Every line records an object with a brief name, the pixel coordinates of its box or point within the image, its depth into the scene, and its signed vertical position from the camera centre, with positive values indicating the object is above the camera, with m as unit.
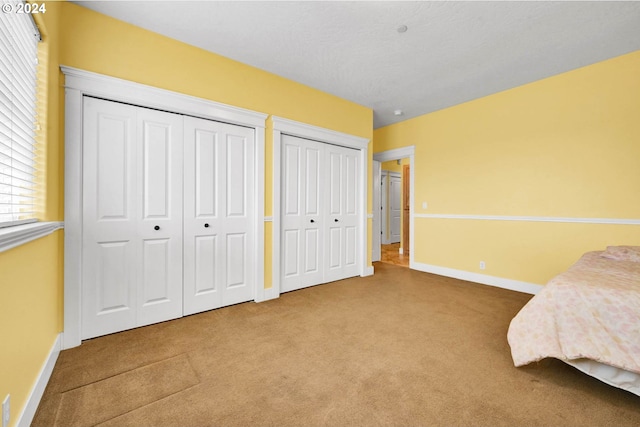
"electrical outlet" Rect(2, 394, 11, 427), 1.02 -0.78
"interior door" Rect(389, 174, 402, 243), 7.48 +0.23
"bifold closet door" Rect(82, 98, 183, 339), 2.15 -0.03
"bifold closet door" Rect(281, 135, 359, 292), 3.36 +0.01
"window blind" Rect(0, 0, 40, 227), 1.17 +0.50
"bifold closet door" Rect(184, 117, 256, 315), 2.62 -0.01
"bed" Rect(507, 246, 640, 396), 1.42 -0.64
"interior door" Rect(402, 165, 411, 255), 6.36 +0.15
